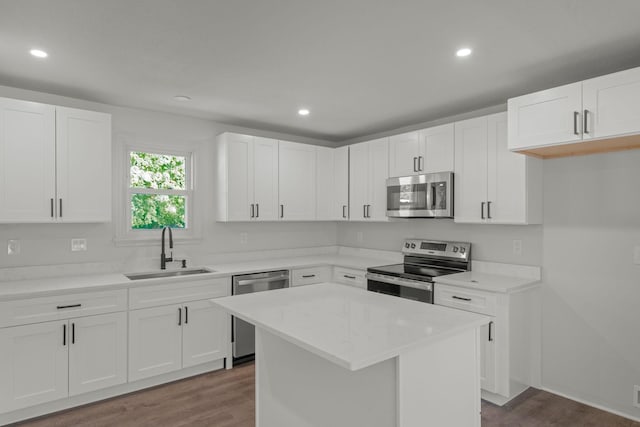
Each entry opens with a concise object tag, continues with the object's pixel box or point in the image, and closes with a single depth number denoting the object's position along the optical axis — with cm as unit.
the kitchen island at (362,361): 155
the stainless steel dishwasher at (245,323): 365
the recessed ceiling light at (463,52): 233
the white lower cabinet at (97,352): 284
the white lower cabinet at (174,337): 313
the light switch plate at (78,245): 335
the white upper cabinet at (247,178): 395
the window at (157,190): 375
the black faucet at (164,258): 369
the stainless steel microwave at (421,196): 350
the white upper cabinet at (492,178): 302
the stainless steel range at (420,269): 342
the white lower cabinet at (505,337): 290
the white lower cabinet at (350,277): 408
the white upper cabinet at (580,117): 226
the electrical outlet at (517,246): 336
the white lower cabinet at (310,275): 408
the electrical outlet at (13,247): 308
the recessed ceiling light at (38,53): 238
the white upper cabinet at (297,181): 436
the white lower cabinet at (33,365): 260
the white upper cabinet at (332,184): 466
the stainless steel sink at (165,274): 349
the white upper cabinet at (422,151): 354
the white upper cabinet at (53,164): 281
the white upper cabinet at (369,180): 419
